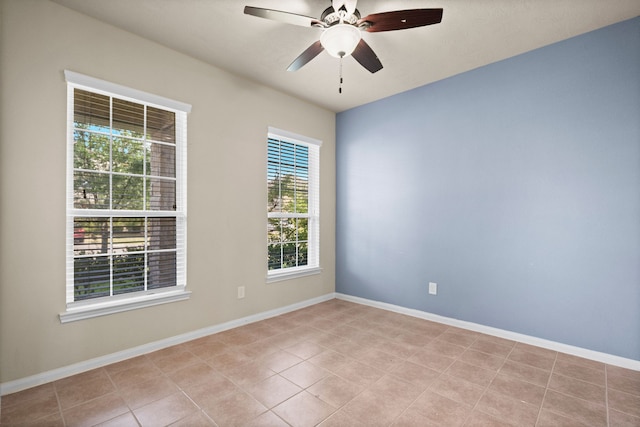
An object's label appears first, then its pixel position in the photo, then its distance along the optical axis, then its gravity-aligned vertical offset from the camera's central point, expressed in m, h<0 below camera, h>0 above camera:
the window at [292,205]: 3.76 +0.16
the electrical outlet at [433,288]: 3.49 -0.83
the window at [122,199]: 2.35 +0.16
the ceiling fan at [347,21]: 1.88 +1.25
